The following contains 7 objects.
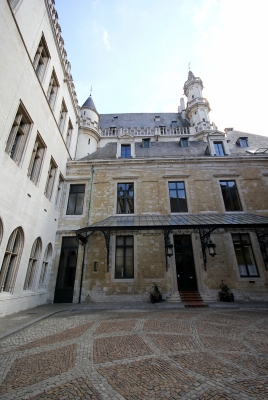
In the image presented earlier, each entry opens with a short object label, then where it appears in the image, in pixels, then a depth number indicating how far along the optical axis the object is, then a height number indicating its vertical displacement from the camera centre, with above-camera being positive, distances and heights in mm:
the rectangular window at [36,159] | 8914 +5525
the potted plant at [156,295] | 9281 -762
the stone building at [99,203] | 7449 +4021
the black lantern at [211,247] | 8940 +1367
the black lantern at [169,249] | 9488 +1390
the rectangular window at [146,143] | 15922 +10769
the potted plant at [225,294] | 9344 -733
